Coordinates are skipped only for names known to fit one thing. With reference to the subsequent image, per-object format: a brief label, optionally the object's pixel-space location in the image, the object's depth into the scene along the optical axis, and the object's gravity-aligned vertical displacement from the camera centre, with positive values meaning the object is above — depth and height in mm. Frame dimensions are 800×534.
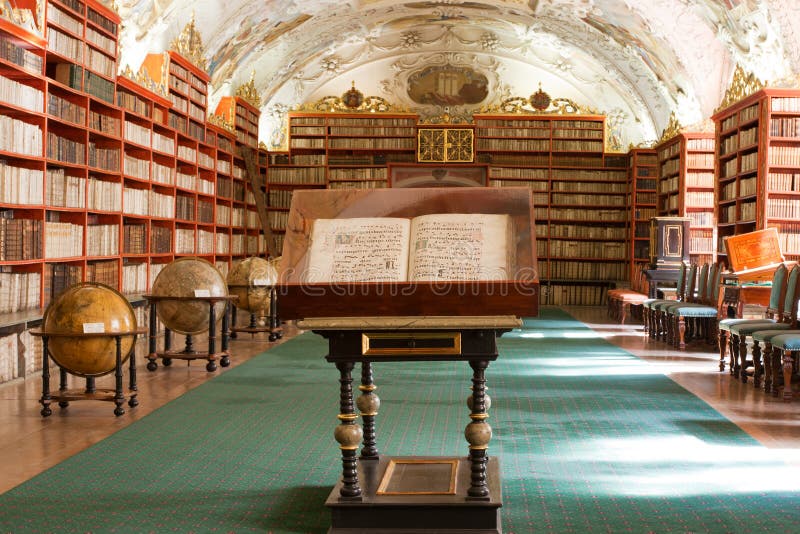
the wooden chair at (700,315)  11734 -747
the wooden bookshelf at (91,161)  9383 +1229
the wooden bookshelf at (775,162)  12883 +1510
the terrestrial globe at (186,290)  9633 -422
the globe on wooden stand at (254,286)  12734 -484
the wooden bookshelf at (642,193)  21328 +1653
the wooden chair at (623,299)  16106 -766
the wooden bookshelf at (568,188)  22172 +1814
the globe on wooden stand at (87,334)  7039 -682
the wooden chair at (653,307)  13391 -799
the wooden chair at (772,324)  8680 -641
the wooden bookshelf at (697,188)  17703 +1502
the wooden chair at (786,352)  7659 -870
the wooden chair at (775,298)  9214 -401
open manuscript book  3926 +34
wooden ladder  19850 +1567
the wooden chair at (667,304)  12711 -659
